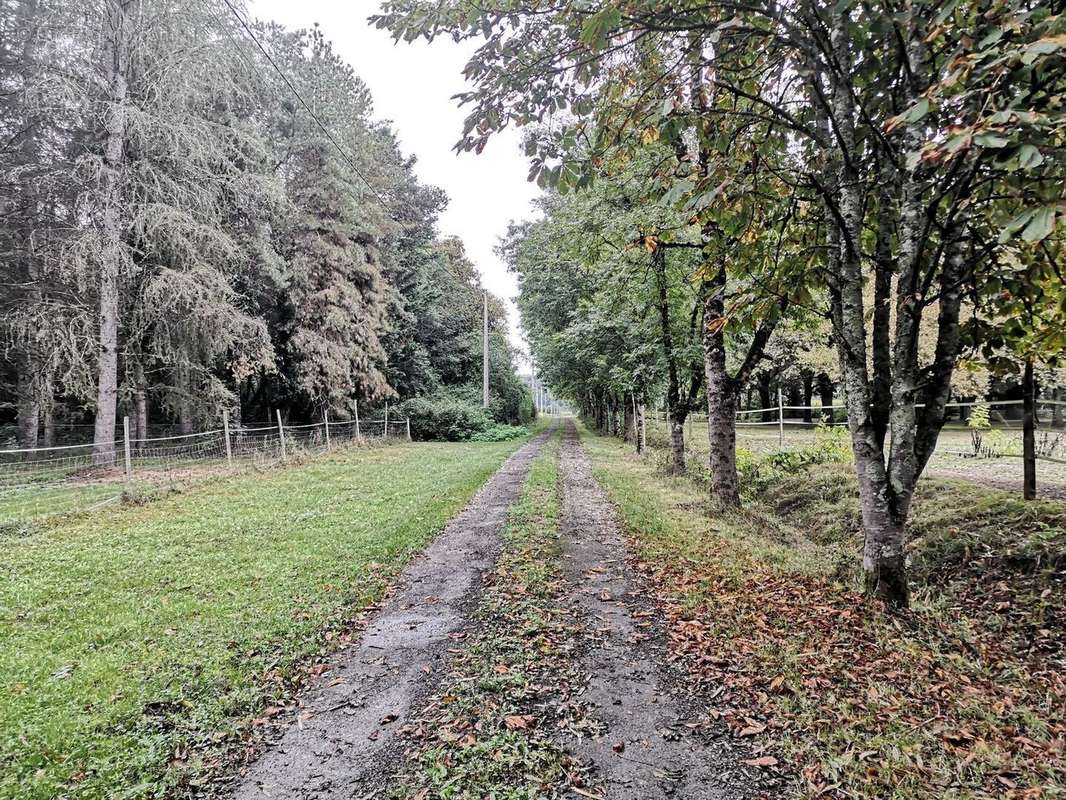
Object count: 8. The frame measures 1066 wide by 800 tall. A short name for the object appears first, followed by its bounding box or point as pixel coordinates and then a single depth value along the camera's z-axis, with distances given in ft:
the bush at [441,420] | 81.10
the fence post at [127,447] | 30.50
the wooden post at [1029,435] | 17.81
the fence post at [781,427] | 38.29
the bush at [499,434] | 80.94
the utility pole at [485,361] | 89.19
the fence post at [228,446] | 39.61
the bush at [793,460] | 32.19
